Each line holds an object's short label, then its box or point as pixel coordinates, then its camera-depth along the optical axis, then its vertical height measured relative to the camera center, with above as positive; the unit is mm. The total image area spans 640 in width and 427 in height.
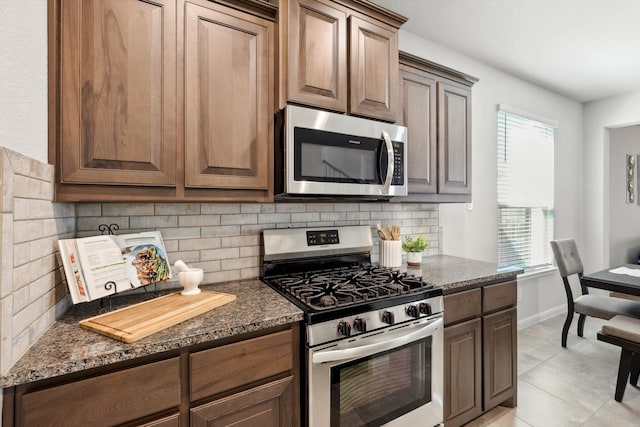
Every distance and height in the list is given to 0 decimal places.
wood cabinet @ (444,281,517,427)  1726 -815
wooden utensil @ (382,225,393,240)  2148 -127
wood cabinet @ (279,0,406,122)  1536 +855
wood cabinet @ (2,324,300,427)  867 -565
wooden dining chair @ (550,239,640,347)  2666 -798
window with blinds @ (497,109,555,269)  3219 +259
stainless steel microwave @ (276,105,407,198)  1498 +309
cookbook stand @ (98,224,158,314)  1211 -287
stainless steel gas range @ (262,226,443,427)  1281 -566
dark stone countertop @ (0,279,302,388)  853 -402
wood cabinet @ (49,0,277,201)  1139 +481
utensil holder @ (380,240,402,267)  2121 -265
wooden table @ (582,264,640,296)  2273 -525
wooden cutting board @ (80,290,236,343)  1024 -376
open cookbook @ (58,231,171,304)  1139 -197
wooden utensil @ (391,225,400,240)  2123 -125
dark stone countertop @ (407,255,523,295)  1734 -364
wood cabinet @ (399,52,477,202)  2076 +611
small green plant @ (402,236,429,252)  2160 -215
